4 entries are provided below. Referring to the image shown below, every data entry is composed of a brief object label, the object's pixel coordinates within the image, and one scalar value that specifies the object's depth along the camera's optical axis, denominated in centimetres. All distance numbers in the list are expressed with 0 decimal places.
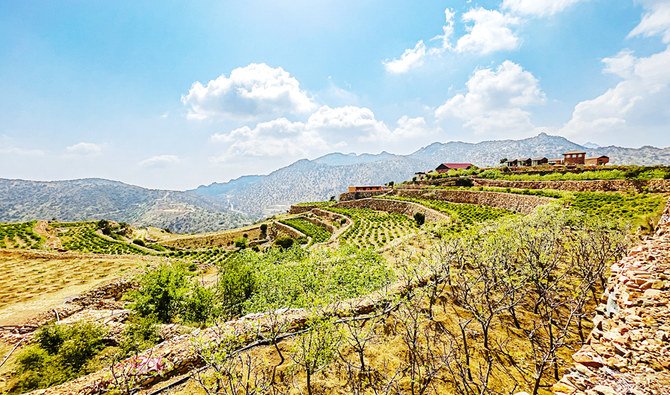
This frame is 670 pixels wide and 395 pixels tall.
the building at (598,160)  7312
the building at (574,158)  7352
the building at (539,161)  8294
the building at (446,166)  11212
